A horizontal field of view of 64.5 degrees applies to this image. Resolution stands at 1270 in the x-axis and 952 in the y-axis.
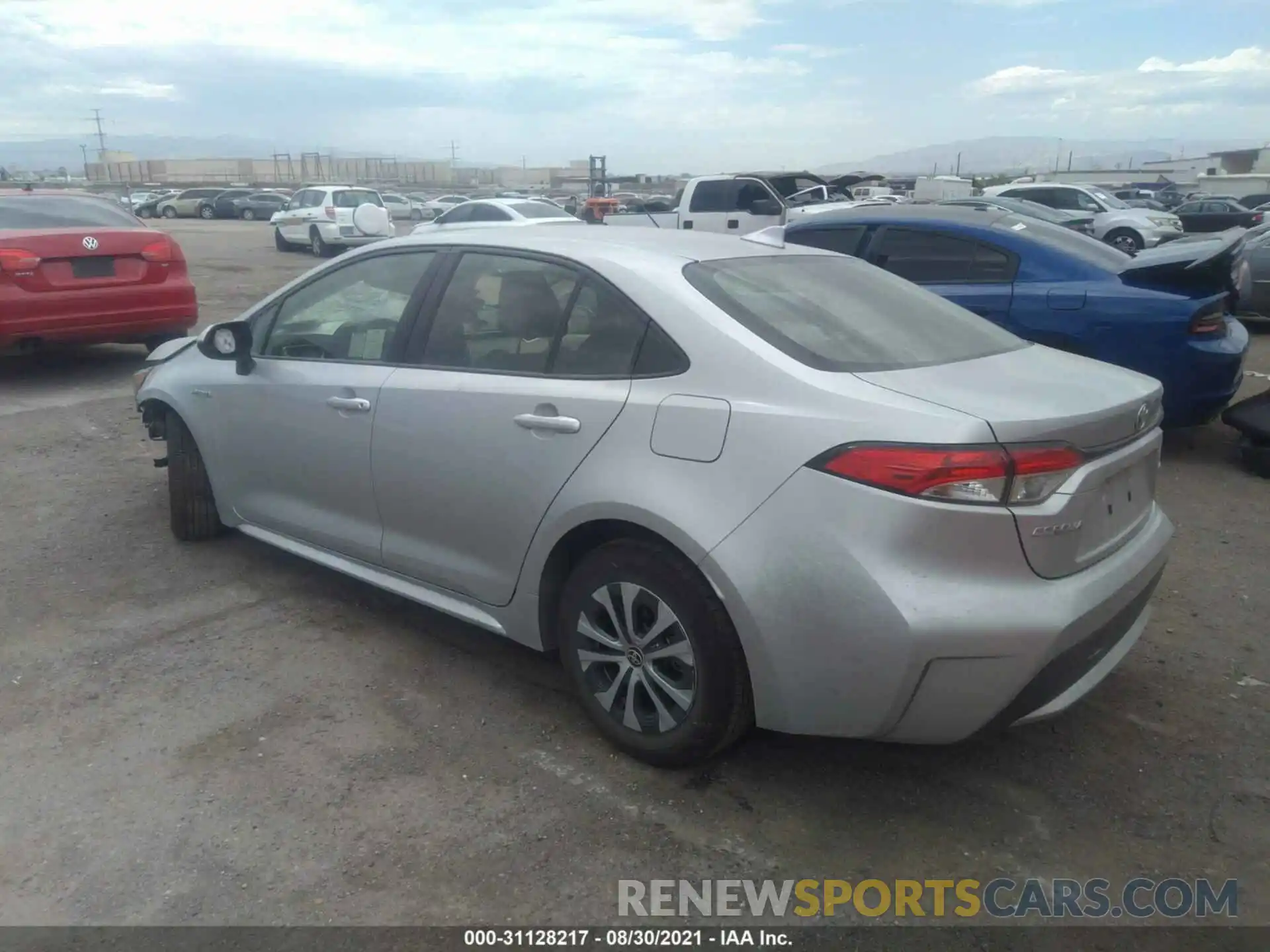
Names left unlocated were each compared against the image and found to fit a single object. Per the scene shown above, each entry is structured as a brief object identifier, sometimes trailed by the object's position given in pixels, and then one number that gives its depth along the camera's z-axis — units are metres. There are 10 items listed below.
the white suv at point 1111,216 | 20.70
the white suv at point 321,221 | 23.28
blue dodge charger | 5.97
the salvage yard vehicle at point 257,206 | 44.66
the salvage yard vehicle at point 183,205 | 47.22
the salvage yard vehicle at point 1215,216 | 26.38
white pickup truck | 15.80
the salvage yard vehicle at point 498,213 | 18.97
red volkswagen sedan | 7.60
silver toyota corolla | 2.50
